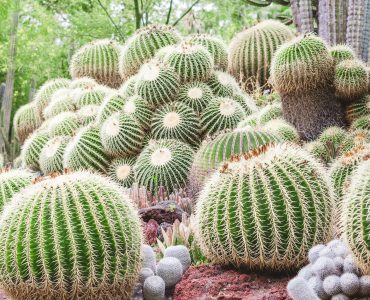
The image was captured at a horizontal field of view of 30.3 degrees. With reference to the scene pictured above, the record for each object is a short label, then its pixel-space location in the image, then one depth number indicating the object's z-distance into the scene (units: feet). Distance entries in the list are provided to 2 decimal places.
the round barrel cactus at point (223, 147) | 17.98
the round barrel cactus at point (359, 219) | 9.31
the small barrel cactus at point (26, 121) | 33.40
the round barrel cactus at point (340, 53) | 22.36
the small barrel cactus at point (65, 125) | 25.84
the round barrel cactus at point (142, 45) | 27.27
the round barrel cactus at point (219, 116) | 22.47
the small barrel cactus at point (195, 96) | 22.84
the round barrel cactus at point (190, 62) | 23.20
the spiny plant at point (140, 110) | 22.61
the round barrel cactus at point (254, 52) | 29.47
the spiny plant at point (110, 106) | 23.65
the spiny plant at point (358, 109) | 21.64
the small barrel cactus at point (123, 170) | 22.24
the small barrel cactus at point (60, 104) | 27.99
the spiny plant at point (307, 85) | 21.44
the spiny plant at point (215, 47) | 27.68
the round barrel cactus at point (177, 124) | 22.24
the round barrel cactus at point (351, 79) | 21.56
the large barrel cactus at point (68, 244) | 10.18
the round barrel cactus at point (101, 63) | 31.24
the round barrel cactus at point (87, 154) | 22.99
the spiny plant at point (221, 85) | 24.06
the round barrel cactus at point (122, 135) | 22.26
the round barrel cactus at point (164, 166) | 21.06
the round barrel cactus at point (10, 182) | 14.67
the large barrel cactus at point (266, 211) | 11.39
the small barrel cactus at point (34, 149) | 27.07
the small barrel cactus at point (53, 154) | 24.81
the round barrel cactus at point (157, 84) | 22.72
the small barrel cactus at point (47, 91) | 32.55
